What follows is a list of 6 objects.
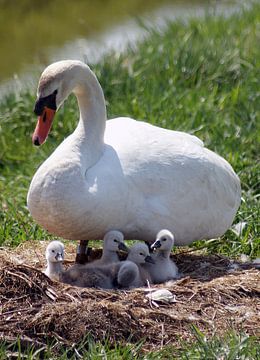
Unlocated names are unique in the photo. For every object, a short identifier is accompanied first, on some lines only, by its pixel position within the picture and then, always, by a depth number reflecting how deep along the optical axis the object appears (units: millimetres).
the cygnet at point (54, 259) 14773
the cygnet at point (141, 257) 15234
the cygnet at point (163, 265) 15092
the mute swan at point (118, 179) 14758
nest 13242
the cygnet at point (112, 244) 14867
